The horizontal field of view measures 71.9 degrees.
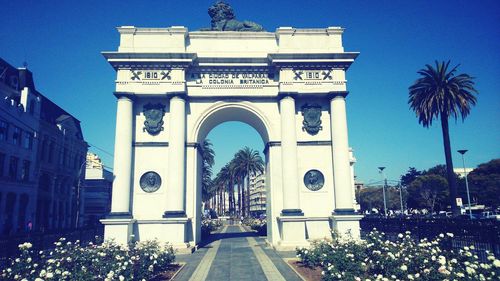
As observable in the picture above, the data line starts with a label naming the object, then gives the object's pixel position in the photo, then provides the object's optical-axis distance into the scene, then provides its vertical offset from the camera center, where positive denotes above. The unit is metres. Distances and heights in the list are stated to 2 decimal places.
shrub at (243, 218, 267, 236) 30.48 -2.37
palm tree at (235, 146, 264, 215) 57.30 +6.89
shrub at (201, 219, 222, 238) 28.61 -2.27
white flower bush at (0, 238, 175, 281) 9.33 -1.76
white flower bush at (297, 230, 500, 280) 7.99 -1.75
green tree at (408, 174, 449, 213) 72.57 +1.84
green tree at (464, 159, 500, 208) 65.44 +2.99
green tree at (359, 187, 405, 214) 97.04 +0.61
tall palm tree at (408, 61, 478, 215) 32.06 +9.59
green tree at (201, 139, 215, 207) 52.47 +7.11
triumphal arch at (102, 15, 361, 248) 21.20 +5.68
